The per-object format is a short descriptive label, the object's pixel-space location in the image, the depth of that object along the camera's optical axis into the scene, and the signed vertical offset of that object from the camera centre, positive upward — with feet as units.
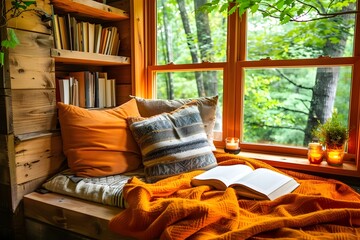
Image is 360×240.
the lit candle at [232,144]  6.09 -1.18
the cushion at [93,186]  4.33 -1.60
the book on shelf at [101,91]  6.56 +0.01
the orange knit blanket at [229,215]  3.16 -1.55
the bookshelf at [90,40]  5.65 +1.16
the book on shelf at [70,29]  5.75 +1.31
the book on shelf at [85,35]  6.06 +1.24
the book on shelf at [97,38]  6.35 +1.23
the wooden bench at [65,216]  4.03 -1.95
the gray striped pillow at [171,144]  4.86 -0.96
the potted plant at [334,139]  5.17 -0.91
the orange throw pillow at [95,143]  5.03 -0.97
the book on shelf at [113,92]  6.98 -0.03
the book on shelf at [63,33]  5.68 +1.21
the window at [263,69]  5.59 +0.50
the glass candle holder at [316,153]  5.33 -1.21
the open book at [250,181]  4.01 -1.39
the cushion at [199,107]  5.95 -0.36
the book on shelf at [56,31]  5.48 +1.21
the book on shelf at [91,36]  6.19 +1.24
